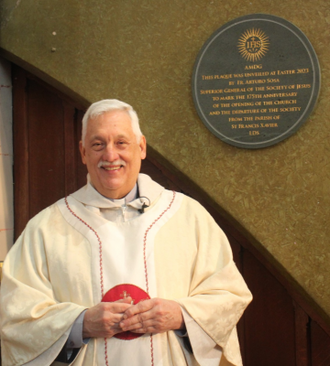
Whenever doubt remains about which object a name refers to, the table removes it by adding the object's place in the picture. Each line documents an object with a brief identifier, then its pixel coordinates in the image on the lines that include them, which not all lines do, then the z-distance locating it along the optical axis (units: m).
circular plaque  2.72
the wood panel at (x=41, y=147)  3.29
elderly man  1.94
